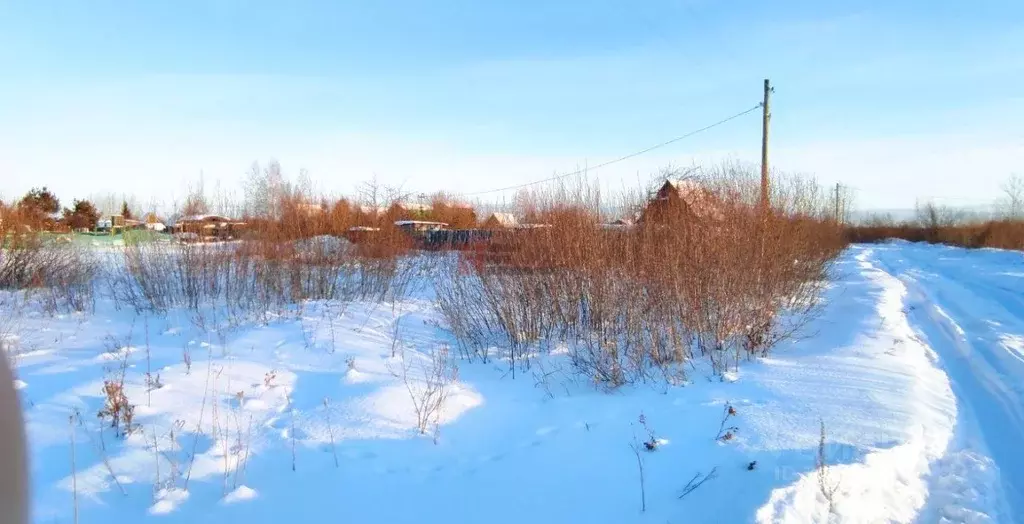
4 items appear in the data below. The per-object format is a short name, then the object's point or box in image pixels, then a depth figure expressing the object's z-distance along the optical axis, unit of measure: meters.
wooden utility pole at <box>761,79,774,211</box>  14.93
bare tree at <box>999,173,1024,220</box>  39.09
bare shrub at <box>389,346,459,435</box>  4.82
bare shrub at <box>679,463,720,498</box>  3.51
